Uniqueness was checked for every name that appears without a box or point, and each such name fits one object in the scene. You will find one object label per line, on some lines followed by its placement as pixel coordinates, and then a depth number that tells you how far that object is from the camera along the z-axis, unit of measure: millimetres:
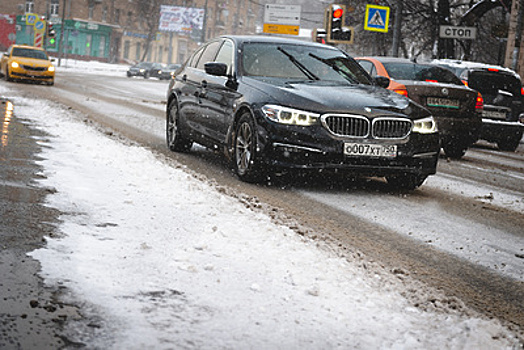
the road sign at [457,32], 24438
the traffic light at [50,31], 59688
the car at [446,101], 12258
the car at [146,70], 64125
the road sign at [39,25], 53438
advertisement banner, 84625
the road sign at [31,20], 58688
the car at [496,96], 15211
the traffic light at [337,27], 25359
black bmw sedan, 7492
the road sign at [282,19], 55375
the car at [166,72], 65600
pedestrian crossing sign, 27000
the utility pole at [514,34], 27875
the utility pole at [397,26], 26378
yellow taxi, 29719
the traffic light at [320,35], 26317
